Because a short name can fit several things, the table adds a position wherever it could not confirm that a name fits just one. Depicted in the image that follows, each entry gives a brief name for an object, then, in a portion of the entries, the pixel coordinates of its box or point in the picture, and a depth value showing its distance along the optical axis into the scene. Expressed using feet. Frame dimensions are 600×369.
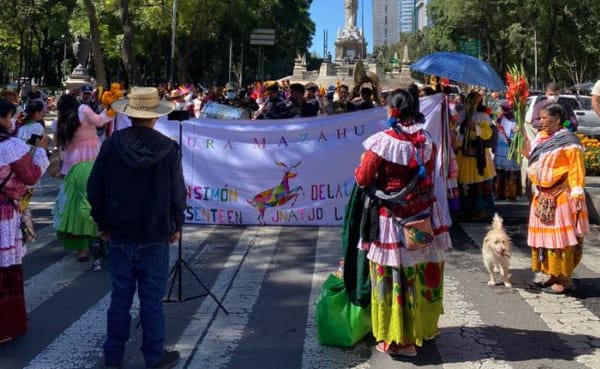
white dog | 21.72
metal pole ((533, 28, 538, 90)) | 144.19
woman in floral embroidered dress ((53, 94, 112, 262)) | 24.75
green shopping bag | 16.76
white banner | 31.32
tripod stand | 19.78
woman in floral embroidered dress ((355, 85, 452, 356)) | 15.93
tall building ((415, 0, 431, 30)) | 508.12
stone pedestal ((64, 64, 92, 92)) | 66.18
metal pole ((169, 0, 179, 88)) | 98.87
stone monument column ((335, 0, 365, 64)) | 234.17
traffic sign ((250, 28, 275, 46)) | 118.32
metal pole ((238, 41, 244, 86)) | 179.63
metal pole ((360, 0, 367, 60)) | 243.73
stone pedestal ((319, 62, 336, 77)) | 217.13
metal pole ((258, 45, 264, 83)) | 192.75
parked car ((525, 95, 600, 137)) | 79.51
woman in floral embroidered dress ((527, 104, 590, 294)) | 20.86
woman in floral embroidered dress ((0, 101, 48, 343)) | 17.07
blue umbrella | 29.45
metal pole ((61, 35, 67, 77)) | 161.52
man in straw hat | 14.58
